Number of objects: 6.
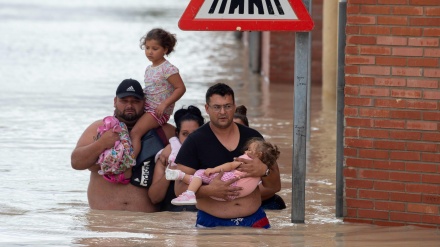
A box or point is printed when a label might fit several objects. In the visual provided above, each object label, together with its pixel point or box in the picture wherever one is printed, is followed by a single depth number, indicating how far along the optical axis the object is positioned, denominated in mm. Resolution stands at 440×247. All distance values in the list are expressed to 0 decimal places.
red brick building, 17094
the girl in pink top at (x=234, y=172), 15914
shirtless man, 18844
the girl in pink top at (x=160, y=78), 19578
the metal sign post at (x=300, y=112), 16937
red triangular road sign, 16203
